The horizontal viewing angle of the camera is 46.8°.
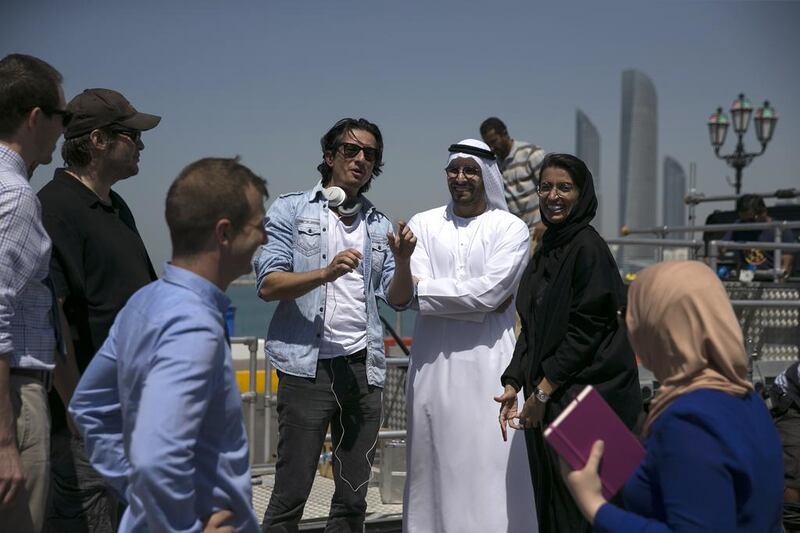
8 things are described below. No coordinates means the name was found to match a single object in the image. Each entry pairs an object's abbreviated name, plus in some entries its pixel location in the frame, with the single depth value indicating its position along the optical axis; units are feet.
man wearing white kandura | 15.35
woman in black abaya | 14.07
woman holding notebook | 6.64
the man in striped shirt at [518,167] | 28.07
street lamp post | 60.64
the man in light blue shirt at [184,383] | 6.64
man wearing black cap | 10.64
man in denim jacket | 14.17
